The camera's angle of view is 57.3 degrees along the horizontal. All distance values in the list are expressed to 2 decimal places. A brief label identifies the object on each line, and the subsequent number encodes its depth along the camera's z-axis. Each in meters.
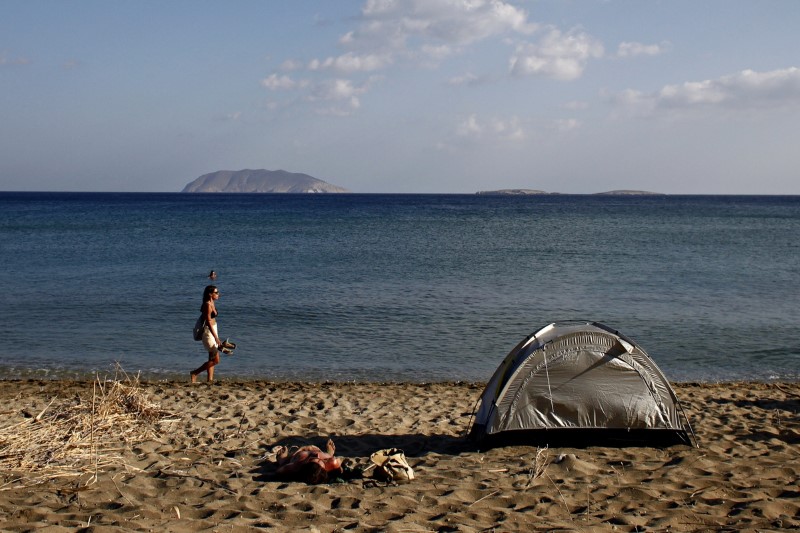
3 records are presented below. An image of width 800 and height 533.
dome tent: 8.98
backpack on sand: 7.68
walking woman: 12.83
